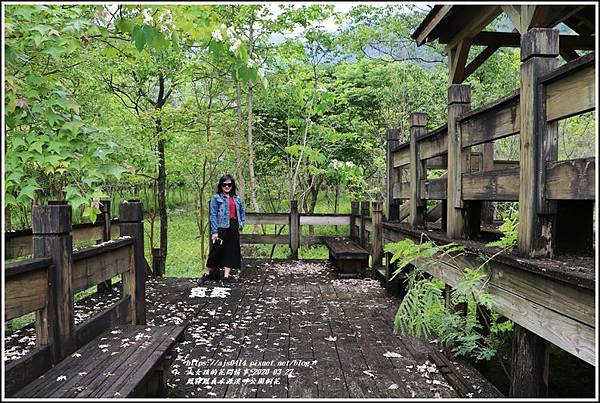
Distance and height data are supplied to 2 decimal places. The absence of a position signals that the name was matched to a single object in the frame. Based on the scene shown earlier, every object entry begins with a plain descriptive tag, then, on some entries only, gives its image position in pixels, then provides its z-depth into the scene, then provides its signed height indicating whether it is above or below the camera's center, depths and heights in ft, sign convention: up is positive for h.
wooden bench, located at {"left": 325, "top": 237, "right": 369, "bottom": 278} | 23.18 -3.30
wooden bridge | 6.99 -1.41
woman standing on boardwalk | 22.35 -1.53
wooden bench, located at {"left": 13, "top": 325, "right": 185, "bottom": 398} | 6.64 -2.74
